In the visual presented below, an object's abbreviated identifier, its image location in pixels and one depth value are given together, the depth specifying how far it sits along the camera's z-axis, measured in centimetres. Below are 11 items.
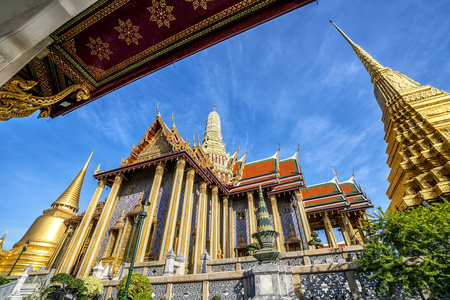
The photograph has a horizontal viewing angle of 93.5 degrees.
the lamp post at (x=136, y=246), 559
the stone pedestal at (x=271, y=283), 437
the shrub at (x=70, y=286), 707
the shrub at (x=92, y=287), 718
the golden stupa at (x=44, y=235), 2152
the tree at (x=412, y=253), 405
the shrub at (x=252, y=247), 1087
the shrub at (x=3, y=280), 1149
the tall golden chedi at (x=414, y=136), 1069
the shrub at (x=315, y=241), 1189
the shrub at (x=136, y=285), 643
